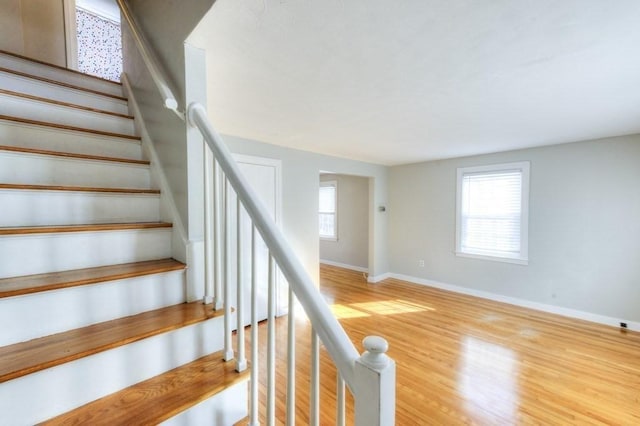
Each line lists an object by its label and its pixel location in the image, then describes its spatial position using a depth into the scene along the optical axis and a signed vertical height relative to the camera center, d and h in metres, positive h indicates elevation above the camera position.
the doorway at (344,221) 5.99 -0.35
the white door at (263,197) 3.21 +0.10
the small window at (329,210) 6.50 -0.10
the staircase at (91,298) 0.87 -0.37
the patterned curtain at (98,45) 3.53 +2.21
